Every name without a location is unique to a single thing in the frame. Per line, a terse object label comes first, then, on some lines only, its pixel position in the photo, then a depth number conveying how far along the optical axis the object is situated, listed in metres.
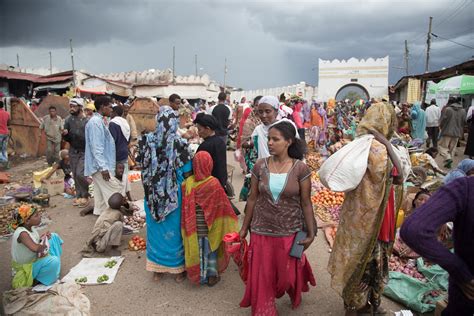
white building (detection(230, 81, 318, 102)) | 36.27
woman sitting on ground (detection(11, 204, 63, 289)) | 3.54
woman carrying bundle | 2.69
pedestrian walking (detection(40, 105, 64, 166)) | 9.08
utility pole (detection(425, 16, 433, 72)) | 27.45
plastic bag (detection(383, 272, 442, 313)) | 3.29
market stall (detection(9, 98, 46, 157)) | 11.56
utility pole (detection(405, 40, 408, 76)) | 36.38
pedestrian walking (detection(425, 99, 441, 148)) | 12.18
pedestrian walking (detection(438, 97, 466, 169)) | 9.92
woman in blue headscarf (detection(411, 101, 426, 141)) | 11.16
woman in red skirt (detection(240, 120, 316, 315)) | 2.84
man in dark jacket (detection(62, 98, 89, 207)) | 6.29
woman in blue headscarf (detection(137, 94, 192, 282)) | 3.71
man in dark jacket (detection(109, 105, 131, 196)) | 5.84
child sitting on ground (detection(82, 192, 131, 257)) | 4.63
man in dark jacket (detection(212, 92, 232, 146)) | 7.68
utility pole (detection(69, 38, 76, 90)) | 21.56
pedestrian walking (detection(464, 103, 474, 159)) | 9.25
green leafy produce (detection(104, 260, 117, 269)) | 4.31
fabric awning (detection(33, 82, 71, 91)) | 21.84
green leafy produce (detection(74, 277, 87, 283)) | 3.95
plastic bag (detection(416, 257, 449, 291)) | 3.53
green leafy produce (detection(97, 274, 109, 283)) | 3.97
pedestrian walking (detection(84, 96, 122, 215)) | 5.47
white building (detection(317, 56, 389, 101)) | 38.66
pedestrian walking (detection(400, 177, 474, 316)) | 1.52
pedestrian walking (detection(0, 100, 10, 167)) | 9.91
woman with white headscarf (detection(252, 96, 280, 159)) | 4.41
